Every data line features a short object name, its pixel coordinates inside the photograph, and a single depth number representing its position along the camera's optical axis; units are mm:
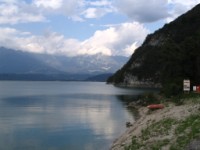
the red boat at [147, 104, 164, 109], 38918
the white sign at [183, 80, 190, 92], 38158
